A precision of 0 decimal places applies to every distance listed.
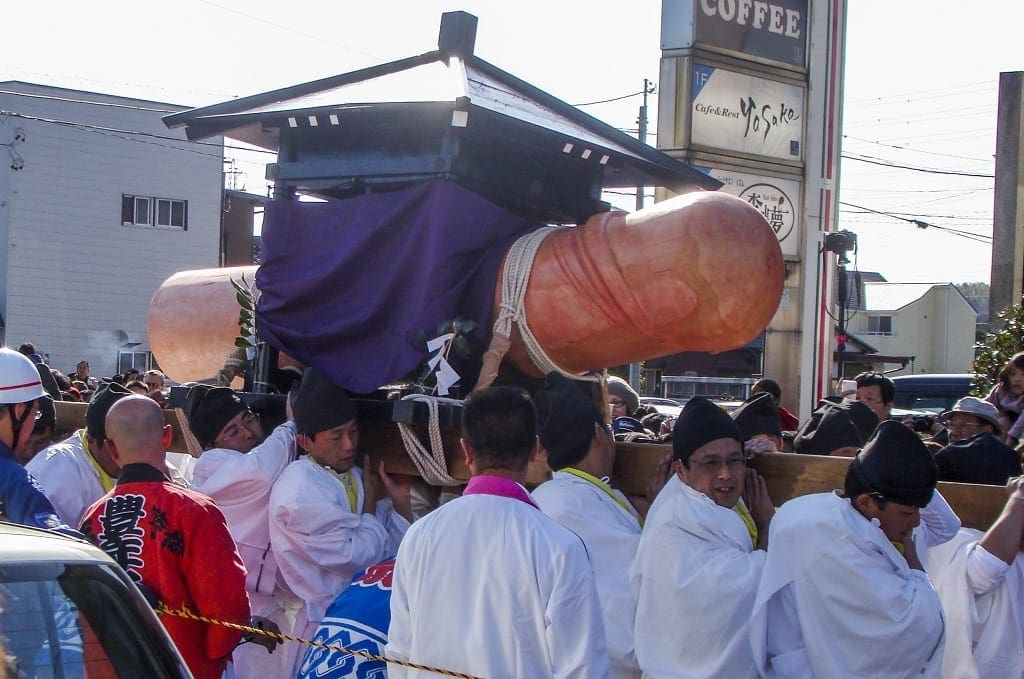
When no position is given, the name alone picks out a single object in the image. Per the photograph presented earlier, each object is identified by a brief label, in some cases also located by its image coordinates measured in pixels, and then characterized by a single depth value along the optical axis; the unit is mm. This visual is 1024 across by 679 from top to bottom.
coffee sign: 11266
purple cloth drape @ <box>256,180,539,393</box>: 4305
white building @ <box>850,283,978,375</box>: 46562
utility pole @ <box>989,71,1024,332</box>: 11391
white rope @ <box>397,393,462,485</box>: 4094
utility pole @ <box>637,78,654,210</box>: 28619
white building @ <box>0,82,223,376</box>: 22906
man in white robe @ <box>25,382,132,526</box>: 4578
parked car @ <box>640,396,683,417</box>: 12195
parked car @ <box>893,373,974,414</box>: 16109
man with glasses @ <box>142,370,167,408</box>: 10324
